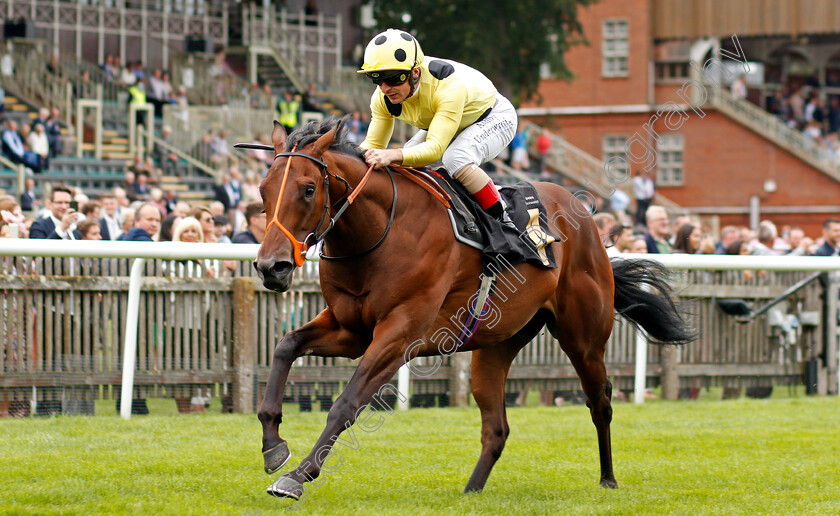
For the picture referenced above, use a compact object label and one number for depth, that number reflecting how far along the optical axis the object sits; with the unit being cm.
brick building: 2948
